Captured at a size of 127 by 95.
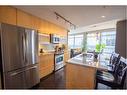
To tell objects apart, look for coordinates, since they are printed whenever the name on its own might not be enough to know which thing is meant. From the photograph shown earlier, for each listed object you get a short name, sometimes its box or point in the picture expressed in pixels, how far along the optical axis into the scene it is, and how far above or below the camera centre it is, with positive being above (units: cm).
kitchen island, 153 -63
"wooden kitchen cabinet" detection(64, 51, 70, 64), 419 -56
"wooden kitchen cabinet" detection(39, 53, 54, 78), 265 -71
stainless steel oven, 339 -75
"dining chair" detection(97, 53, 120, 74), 168 -45
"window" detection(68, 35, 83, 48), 643 +44
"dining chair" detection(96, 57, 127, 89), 135 -70
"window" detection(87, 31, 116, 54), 471 +42
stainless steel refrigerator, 151 -25
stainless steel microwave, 316 +32
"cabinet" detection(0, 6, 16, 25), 167 +75
